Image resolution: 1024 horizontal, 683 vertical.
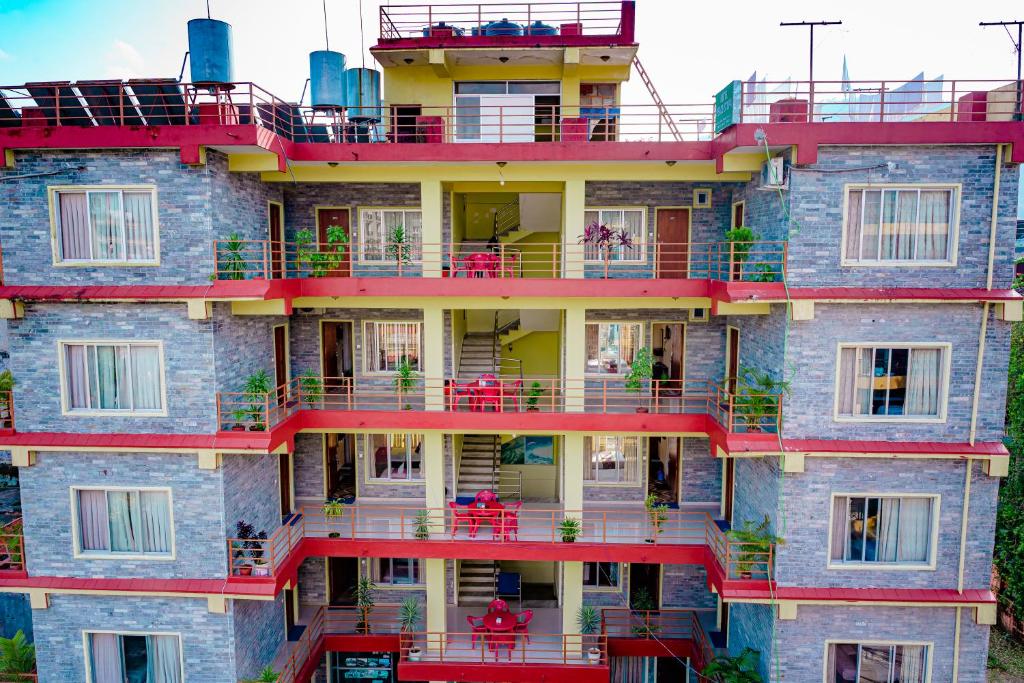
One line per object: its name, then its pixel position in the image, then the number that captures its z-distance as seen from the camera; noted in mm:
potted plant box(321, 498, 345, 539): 15125
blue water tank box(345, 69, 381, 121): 16703
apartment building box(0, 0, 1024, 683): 11719
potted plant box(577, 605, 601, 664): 14031
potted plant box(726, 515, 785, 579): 12355
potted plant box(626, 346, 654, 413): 14328
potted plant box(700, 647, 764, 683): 12523
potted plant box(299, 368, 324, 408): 15220
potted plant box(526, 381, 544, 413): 14217
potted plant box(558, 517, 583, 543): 14047
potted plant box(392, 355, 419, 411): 14422
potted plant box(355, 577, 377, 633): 15812
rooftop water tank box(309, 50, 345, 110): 14969
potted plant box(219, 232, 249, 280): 12141
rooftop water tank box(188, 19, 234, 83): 12047
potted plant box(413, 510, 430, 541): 14352
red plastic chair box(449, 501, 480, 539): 14156
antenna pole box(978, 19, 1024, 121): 11492
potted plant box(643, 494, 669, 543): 14359
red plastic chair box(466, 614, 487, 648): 14760
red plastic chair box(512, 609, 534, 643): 14681
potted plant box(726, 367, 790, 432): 12086
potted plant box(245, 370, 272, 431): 12495
